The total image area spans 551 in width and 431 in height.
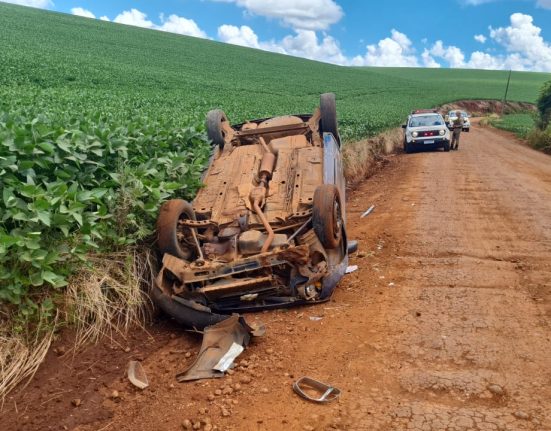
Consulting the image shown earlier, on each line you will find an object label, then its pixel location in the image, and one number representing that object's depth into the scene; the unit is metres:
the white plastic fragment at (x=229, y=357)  4.32
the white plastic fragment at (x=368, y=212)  9.88
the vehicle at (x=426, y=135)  20.38
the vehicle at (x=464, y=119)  33.85
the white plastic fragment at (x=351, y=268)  6.72
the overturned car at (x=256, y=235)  5.38
